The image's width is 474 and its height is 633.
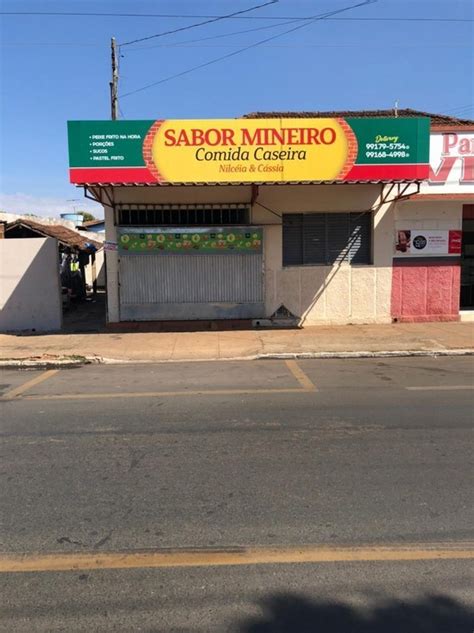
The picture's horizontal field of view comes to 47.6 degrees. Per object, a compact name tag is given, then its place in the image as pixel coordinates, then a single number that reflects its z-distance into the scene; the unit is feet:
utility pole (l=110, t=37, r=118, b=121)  68.18
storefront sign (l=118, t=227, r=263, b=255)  44.68
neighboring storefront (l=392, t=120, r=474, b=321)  45.06
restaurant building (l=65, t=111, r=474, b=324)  44.78
